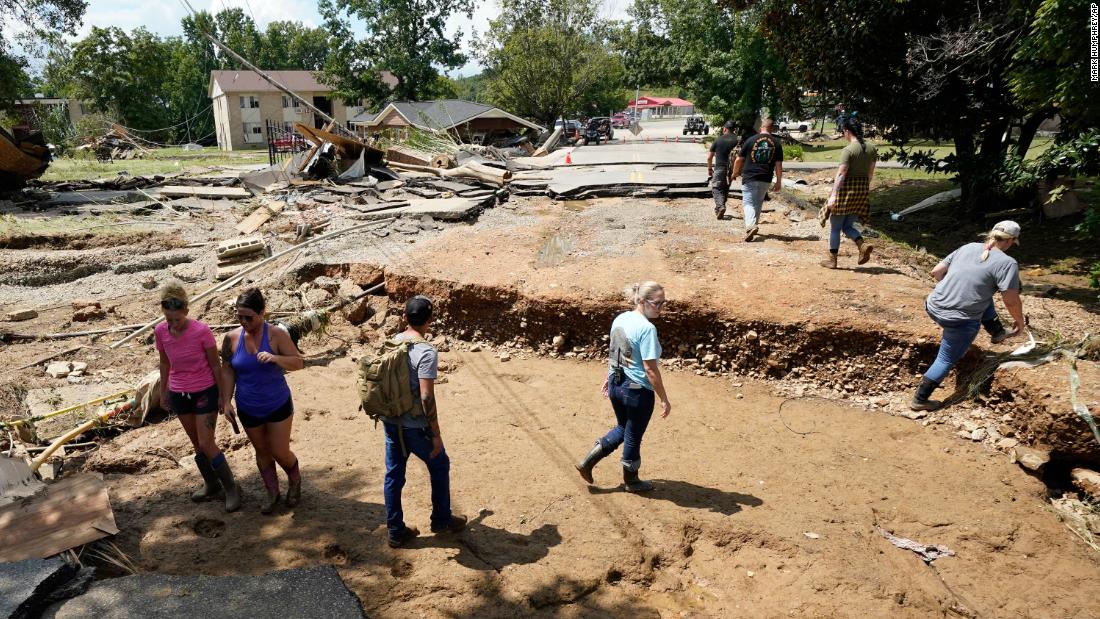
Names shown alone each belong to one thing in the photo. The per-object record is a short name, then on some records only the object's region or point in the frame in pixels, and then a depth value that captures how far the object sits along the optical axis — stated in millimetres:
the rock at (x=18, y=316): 7805
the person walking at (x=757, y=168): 8094
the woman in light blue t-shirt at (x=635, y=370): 3914
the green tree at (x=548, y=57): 31953
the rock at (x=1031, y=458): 4727
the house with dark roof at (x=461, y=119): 28047
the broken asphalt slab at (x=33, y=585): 2746
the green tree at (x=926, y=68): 9375
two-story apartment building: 48438
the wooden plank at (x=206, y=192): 15562
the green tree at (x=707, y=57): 27625
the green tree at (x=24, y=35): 18734
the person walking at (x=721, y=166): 9414
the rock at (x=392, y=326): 7840
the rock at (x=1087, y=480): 4477
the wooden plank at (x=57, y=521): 3250
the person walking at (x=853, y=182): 6875
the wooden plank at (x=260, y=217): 11570
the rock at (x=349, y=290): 8273
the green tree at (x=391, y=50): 38219
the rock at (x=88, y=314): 7891
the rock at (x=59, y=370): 6348
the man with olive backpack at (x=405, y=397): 3418
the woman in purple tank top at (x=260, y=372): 3699
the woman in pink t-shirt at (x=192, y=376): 3832
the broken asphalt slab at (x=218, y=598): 2896
